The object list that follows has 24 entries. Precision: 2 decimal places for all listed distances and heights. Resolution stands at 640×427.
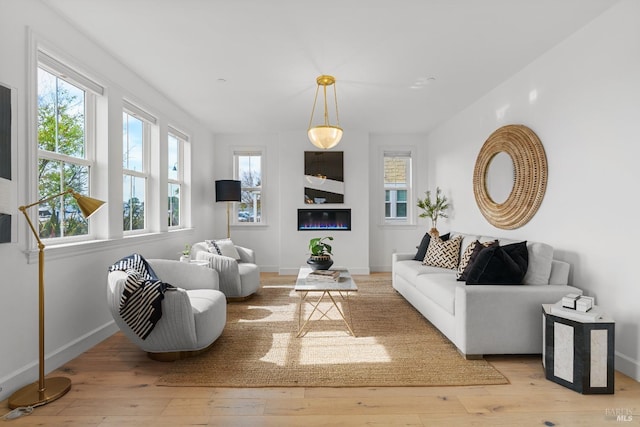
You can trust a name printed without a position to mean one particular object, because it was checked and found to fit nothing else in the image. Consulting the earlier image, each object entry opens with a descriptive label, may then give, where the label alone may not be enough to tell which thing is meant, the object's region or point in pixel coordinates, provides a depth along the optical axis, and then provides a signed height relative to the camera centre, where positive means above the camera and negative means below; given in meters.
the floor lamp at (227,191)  6.08 +0.30
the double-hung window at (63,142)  2.79 +0.56
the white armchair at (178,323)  2.64 -0.88
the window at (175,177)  5.19 +0.48
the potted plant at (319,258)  3.92 -0.54
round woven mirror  3.51 +0.35
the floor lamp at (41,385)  2.15 -1.14
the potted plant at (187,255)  4.27 -0.57
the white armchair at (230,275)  4.45 -0.83
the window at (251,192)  6.87 +0.32
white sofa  2.79 -0.82
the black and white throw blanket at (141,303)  2.57 -0.68
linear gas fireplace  6.59 -0.19
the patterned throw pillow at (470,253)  3.60 -0.47
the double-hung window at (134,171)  3.98 +0.43
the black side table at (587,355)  2.26 -0.94
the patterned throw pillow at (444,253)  4.36 -0.56
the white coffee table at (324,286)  3.25 -0.72
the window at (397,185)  6.95 +0.46
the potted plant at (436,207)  5.99 +0.03
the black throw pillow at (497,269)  2.97 -0.50
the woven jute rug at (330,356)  2.47 -1.18
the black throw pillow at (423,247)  4.91 -0.53
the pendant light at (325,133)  3.93 +0.83
